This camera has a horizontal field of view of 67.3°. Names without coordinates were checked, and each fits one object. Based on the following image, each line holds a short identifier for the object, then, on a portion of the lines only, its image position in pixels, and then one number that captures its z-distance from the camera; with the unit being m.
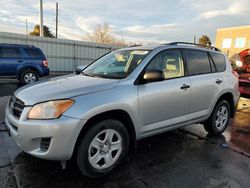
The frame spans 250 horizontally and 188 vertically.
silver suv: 2.12
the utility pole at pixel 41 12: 16.42
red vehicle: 5.87
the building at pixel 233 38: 28.60
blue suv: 7.93
